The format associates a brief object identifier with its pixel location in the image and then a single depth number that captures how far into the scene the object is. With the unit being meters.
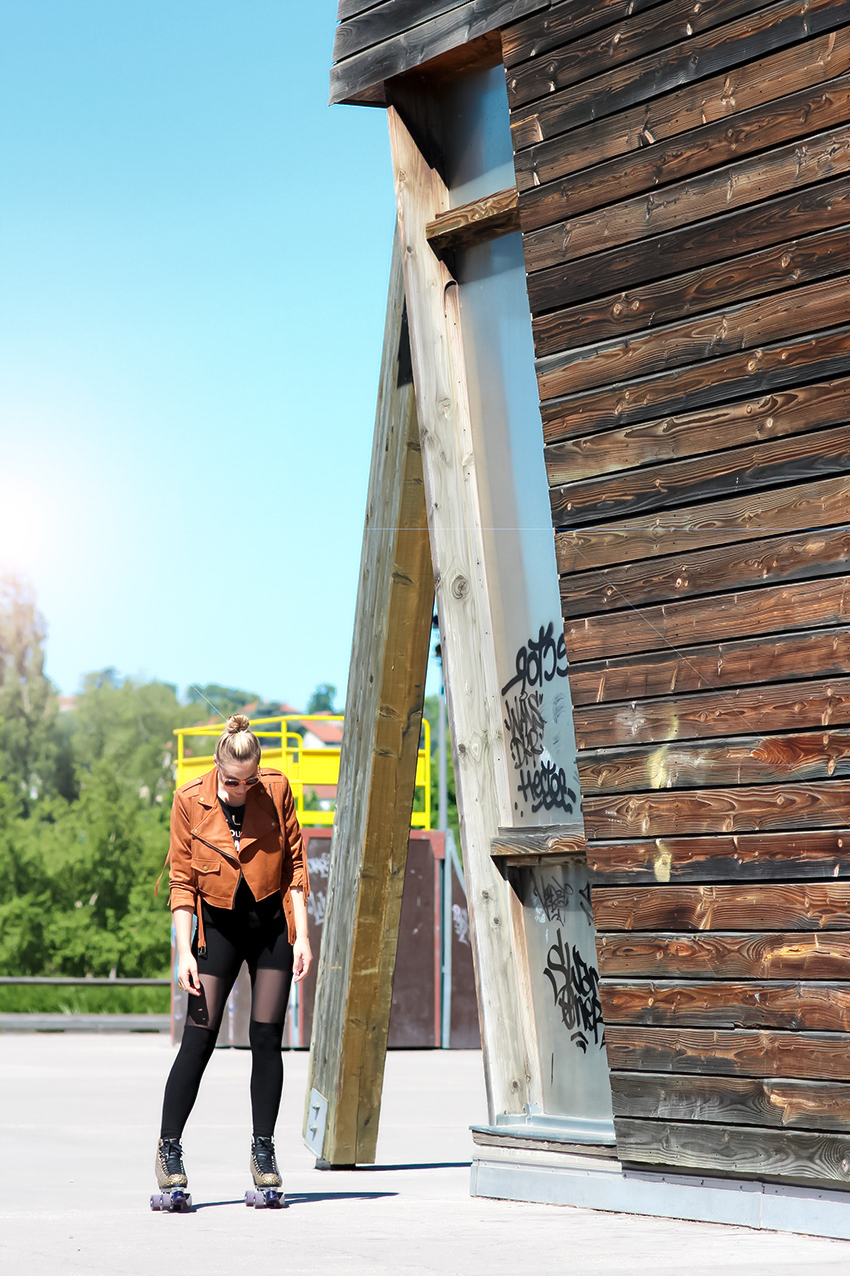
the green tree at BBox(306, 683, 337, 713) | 114.06
